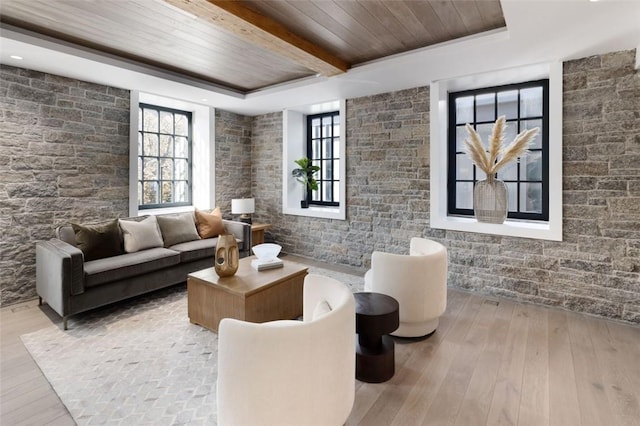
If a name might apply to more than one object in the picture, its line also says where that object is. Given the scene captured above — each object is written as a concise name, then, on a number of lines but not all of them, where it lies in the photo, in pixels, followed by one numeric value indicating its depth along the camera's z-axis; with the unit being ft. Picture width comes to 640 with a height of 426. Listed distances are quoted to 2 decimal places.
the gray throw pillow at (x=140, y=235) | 12.25
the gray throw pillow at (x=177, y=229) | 13.66
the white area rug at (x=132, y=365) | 6.14
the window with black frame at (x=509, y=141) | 12.12
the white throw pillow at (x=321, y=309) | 5.48
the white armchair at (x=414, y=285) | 8.48
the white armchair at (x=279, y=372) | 4.17
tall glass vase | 12.07
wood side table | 17.37
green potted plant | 17.92
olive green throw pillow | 11.09
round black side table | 6.95
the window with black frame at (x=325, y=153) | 18.07
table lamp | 17.83
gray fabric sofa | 9.47
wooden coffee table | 8.68
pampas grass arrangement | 11.18
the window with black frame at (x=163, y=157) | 16.03
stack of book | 10.33
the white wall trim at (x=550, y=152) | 10.66
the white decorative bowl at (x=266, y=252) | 10.64
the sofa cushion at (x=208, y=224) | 15.12
